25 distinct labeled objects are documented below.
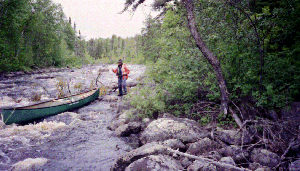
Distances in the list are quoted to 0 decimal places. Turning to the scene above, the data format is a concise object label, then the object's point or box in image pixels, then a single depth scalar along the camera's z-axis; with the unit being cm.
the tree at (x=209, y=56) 514
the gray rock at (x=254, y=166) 340
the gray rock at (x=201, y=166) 328
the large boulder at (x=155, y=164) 334
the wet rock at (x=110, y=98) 1152
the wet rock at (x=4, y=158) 460
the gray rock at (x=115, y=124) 694
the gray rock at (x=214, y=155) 363
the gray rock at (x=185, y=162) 364
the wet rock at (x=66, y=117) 771
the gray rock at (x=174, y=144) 441
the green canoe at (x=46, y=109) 630
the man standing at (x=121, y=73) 1096
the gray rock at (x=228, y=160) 342
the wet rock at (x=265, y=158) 352
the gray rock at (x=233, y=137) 436
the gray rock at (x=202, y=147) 404
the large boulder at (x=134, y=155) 384
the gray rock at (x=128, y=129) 623
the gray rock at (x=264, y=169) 317
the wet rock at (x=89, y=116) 820
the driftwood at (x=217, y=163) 282
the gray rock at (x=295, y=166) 300
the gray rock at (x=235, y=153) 380
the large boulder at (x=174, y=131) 476
